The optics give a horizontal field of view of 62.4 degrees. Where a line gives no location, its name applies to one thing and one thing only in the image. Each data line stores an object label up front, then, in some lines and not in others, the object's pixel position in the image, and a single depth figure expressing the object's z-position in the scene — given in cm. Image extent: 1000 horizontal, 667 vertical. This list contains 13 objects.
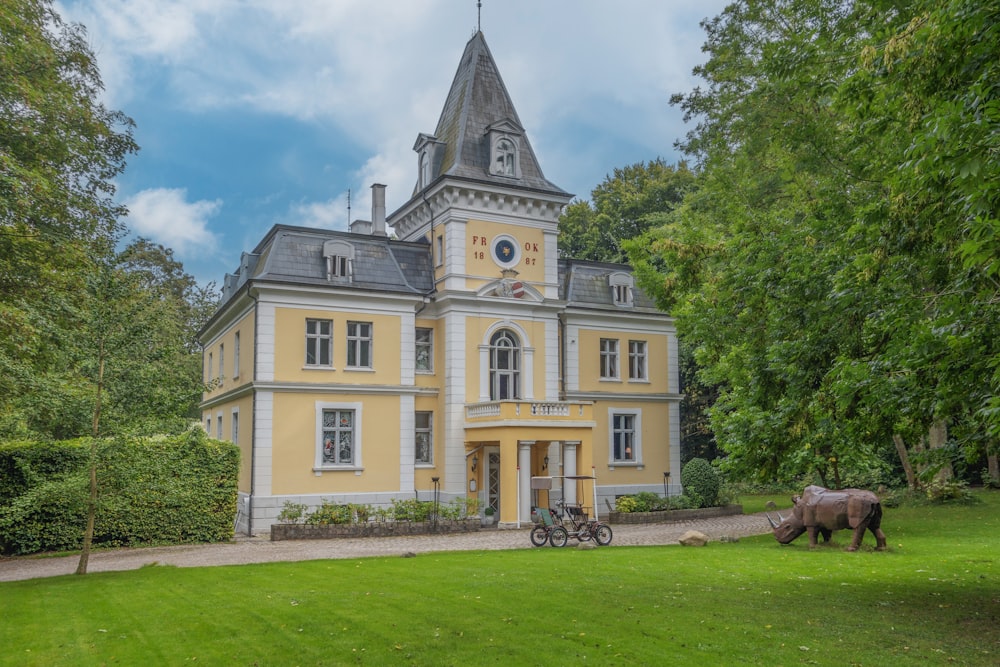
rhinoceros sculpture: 1677
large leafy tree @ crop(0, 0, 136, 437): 1602
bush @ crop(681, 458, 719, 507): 2952
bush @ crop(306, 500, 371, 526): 2348
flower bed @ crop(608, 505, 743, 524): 2677
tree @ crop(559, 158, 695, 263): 4631
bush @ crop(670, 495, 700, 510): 2892
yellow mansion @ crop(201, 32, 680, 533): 2531
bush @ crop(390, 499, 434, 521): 2414
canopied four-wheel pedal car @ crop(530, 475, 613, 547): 1997
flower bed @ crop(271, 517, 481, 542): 2252
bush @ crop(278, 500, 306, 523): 2352
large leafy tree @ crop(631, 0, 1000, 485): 710
